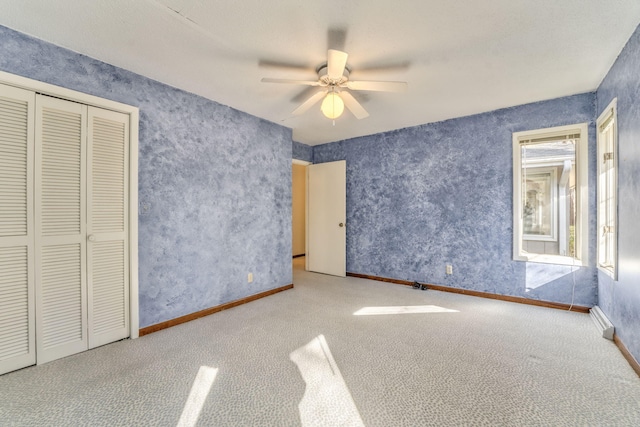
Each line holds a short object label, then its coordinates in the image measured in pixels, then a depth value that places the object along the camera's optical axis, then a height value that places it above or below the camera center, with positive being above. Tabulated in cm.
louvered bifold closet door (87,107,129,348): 233 -10
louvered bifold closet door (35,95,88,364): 209 -11
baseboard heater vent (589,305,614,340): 246 -100
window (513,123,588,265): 314 +27
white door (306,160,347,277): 495 -5
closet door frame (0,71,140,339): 253 -3
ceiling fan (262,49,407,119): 203 +107
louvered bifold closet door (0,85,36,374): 194 -12
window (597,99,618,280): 239 +25
